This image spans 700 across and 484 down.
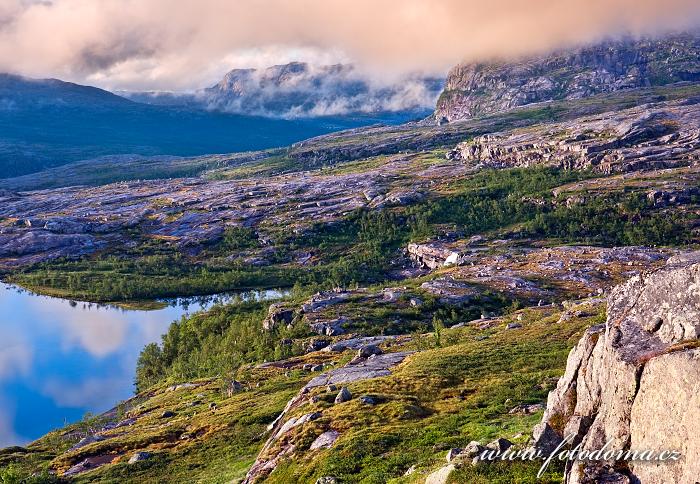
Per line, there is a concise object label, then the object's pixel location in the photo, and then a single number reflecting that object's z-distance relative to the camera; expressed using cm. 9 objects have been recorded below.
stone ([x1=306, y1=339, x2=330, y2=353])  13150
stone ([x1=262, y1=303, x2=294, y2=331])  15262
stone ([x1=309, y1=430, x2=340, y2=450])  5044
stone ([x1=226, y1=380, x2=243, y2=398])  9956
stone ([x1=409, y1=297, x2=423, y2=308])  15238
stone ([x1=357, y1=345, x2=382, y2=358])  9800
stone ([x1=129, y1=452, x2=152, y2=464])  6816
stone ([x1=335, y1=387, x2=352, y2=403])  6419
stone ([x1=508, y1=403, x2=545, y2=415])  4984
